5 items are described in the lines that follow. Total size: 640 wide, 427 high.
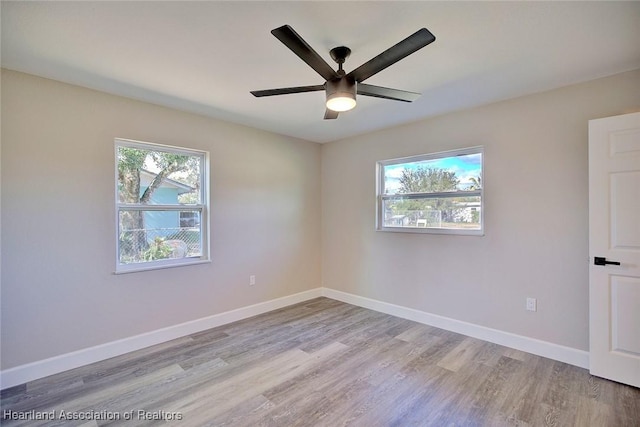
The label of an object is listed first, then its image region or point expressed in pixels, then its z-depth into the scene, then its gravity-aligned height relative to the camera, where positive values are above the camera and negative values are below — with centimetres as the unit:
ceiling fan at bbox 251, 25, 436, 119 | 148 +86
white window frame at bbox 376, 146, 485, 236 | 315 +20
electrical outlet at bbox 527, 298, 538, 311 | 278 -89
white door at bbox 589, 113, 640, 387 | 221 -29
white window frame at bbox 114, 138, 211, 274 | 282 +5
